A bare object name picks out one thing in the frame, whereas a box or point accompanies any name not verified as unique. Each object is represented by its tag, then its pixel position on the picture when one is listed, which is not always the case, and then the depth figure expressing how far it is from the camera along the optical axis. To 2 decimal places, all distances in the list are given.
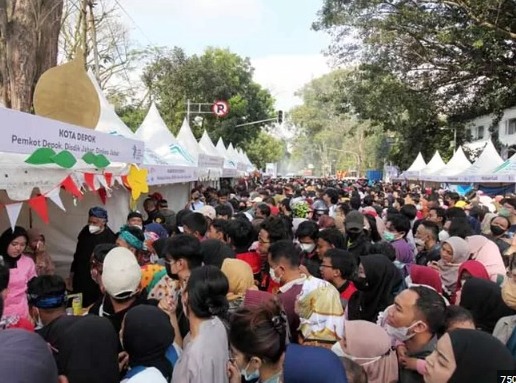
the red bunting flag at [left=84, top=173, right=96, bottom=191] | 5.30
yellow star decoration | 6.93
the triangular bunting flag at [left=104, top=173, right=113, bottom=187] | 5.98
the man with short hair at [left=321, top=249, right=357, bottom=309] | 4.18
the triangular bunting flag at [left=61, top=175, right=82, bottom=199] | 4.88
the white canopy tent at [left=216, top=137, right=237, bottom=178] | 19.53
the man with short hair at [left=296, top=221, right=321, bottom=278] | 5.59
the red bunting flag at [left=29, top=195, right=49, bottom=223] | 4.37
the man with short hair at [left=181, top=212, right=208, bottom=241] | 5.47
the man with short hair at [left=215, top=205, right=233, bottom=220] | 7.66
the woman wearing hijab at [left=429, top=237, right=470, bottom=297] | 4.99
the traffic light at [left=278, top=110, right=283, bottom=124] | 35.16
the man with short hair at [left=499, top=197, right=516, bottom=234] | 7.67
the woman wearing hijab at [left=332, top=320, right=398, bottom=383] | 2.70
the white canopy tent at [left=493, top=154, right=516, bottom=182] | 15.77
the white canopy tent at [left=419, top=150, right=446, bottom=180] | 25.01
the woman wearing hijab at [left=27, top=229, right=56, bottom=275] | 5.33
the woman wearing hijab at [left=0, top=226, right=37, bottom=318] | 4.20
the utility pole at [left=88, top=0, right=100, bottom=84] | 18.52
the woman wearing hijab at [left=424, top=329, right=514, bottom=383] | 2.13
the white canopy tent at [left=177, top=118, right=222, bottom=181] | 13.60
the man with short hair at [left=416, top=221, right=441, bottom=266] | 6.10
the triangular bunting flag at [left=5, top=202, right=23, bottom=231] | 4.15
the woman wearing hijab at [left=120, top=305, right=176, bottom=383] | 2.60
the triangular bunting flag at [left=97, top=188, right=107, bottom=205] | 6.87
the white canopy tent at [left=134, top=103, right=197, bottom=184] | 11.38
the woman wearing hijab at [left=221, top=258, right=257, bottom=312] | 3.64
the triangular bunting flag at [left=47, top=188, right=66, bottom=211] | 4.61
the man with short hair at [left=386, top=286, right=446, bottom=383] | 2.91
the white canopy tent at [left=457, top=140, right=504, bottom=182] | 18.08
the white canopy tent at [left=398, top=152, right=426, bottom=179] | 27.41
